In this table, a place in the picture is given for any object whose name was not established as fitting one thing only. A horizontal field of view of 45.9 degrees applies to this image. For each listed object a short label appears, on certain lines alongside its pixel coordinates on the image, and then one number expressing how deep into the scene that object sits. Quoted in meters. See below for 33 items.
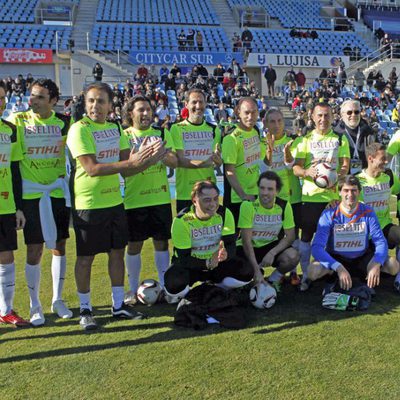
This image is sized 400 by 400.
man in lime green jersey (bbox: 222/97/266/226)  4.54
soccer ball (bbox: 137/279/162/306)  4.35
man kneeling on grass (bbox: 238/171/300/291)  4.41
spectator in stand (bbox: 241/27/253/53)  24.89
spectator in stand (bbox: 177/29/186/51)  23.44
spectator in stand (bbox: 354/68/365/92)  21.91
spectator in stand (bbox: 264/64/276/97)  21.61
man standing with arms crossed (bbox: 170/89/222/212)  4.41
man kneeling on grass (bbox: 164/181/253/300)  4.02
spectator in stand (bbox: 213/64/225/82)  20.23
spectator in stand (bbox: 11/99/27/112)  15.47
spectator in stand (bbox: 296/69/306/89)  21.94
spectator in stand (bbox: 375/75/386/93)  20.98
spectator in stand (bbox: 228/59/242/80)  20.41
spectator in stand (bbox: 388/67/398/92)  20.99
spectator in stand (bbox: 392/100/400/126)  17.14
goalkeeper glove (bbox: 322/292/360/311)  4.14
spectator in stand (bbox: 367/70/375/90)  21.61
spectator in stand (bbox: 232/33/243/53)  23.99
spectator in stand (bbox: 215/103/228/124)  15.11
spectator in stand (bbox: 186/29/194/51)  23.64
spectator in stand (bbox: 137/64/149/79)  19.25
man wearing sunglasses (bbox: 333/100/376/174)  4.77
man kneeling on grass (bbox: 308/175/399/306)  4.33
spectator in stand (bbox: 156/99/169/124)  15.30
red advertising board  21.47
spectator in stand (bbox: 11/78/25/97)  17.39
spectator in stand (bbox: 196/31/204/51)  23.59
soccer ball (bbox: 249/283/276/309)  4.22
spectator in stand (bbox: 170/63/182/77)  19.34
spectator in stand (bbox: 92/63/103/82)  18.88
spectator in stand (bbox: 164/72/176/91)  18.62
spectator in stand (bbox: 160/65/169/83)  19.16
